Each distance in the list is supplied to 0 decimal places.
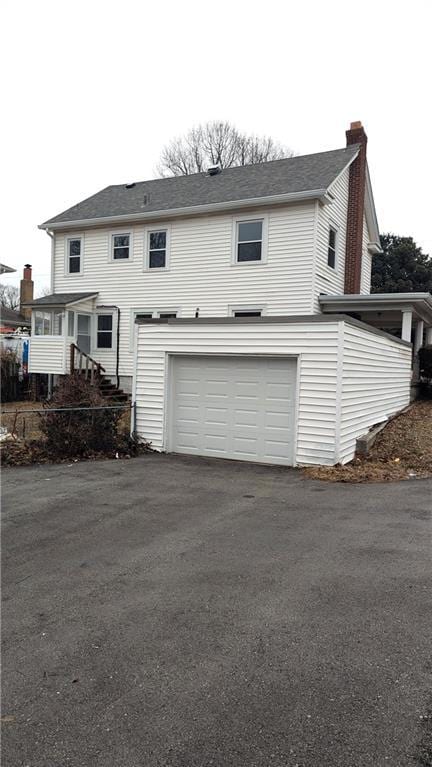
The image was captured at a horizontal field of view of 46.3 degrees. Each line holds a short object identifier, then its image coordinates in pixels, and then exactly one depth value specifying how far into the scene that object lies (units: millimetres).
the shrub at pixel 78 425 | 10617
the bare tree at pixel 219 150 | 38406
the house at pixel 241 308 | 10000
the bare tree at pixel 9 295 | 64956
